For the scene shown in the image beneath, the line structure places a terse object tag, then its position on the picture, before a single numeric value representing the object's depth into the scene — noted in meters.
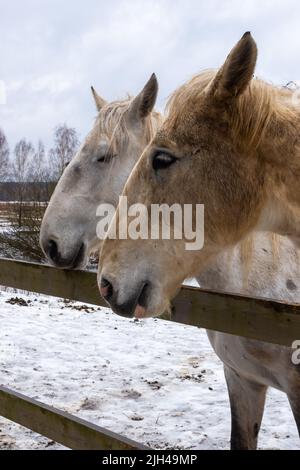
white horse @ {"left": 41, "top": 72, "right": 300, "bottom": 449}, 2.59
